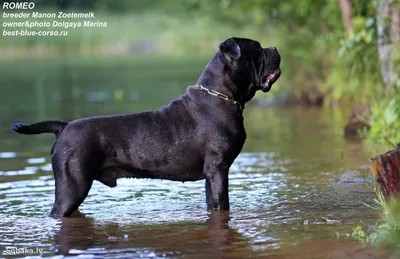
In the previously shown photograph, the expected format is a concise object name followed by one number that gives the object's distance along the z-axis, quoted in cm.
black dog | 1557
